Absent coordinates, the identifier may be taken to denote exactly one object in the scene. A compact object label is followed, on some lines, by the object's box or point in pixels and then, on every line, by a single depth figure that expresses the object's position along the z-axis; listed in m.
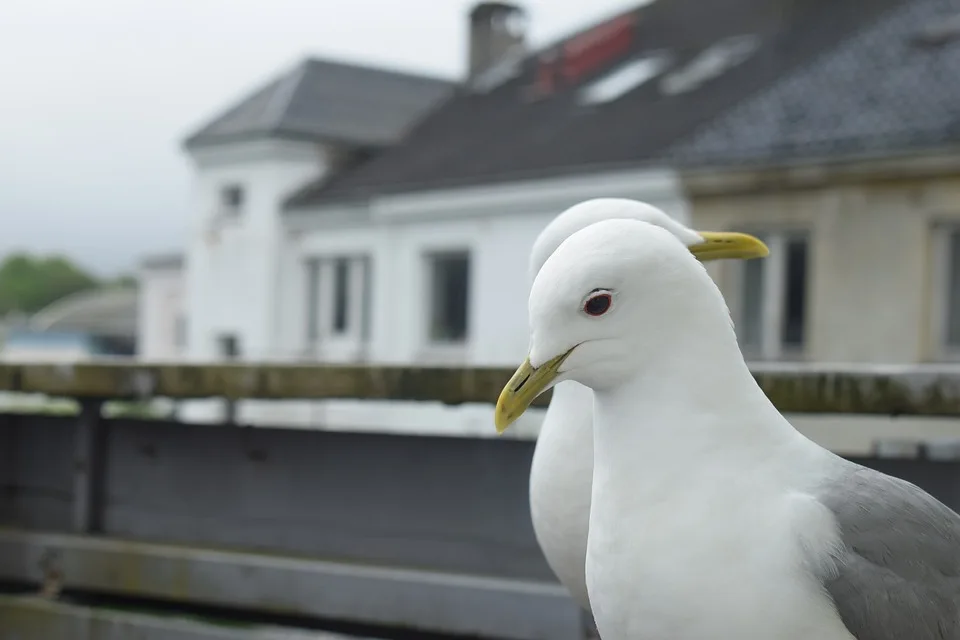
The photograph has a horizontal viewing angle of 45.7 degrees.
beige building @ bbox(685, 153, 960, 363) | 10.38
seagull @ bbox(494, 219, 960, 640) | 1.52
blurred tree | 71.12
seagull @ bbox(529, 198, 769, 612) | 2.06
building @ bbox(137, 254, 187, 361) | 26.59
